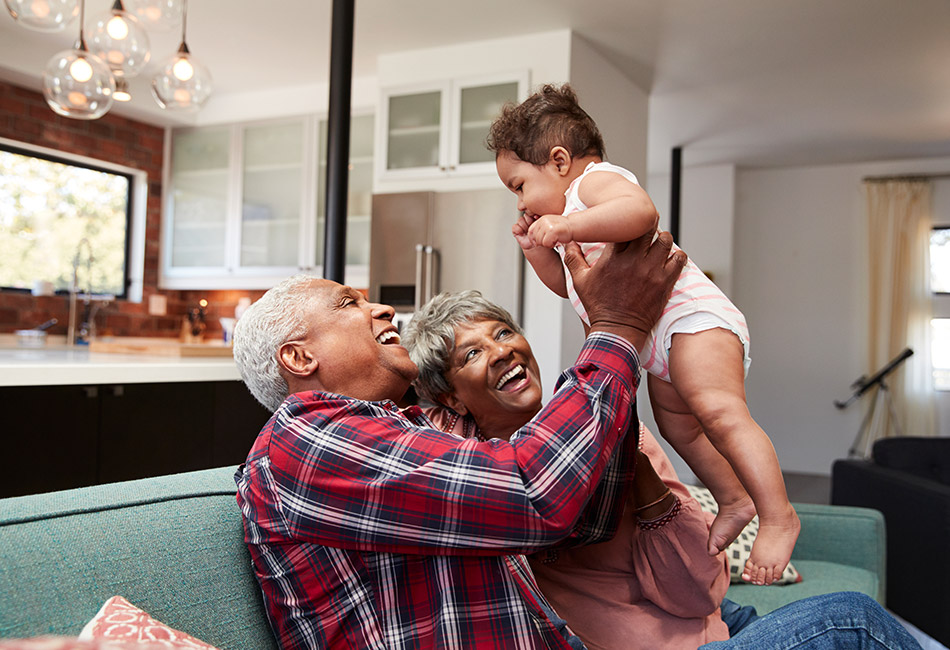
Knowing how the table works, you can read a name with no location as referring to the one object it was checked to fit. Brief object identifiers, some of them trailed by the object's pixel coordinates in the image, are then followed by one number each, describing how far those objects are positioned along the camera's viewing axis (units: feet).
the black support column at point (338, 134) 9.48
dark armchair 9.67
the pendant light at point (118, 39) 8.65
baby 3.97
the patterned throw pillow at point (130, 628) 2.93
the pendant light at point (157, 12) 8.64
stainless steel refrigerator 14.78
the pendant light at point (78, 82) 8.39
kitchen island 7.34
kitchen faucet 17.04
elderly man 3.39
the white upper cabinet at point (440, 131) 15.23
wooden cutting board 10.71
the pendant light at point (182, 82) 9.27
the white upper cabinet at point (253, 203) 17.94
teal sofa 3.06
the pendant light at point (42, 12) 7.84
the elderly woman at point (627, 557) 3.78
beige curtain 22.79
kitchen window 17.56
